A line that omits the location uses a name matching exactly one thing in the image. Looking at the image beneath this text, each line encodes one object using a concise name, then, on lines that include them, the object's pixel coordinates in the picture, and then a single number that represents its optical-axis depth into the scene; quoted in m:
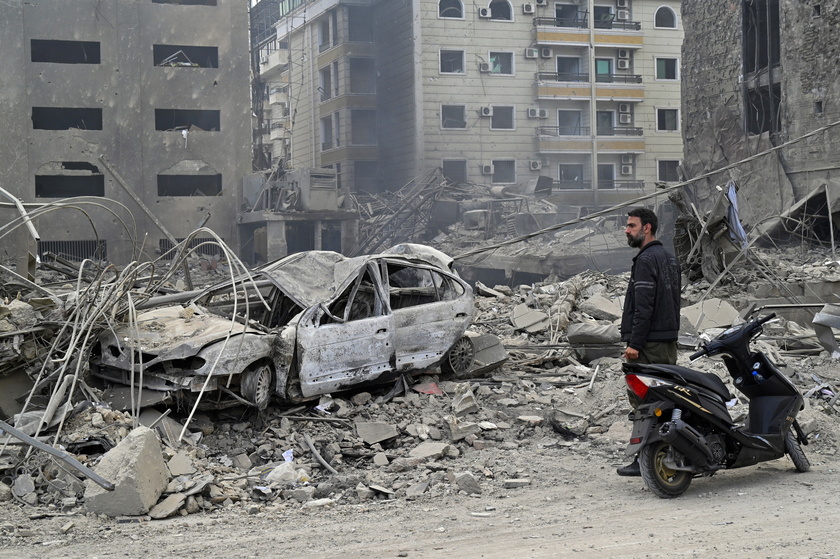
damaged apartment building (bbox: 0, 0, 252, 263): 32.31
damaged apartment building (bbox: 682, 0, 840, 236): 23.41
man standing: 6.71
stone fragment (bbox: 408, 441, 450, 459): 8.13
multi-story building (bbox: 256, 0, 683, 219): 48.28
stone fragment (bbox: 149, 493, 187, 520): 6.38
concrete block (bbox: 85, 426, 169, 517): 6.33
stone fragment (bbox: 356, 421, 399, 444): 8.70
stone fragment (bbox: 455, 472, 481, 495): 6.87
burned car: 8.43
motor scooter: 6.14
